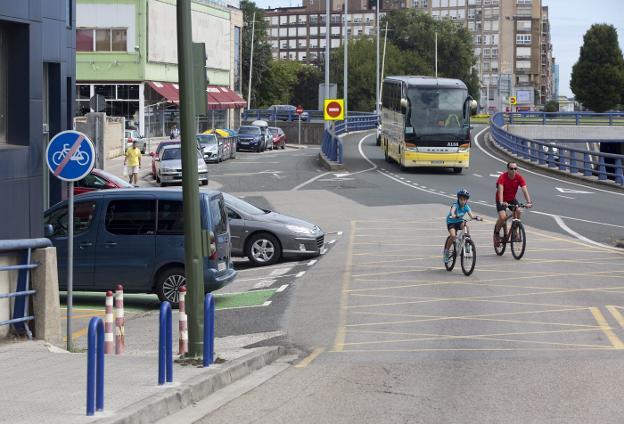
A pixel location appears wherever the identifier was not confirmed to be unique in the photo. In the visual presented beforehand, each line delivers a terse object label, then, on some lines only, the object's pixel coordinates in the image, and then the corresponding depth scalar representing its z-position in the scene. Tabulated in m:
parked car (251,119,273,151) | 70.19
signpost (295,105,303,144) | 87.11
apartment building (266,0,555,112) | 175.62
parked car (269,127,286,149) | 73.50
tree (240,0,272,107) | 129.88
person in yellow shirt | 40.50
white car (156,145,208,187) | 42.47
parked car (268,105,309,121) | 91.57
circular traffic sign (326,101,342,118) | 52.34
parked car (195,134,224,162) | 54.34
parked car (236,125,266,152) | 67.62
